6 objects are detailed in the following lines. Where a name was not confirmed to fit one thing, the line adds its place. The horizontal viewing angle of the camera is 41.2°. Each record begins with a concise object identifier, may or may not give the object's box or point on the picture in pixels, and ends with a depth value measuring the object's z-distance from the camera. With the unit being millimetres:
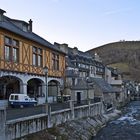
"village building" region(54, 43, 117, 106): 28108
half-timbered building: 18812
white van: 18999
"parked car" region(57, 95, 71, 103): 24895
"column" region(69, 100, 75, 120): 17468
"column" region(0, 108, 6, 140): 10295
